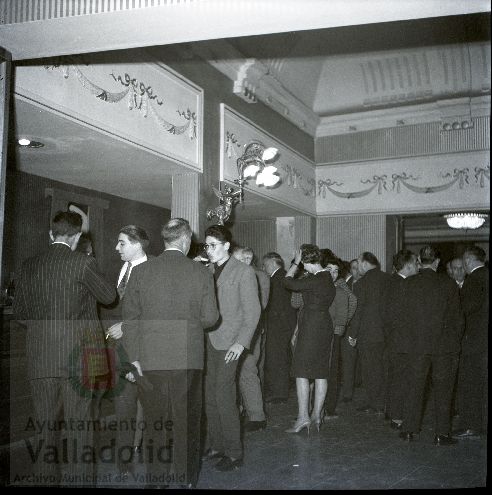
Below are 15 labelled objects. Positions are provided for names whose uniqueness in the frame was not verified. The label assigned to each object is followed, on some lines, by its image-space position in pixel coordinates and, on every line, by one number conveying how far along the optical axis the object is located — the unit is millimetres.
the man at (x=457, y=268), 6051
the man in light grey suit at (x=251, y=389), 4848
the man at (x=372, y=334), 5668
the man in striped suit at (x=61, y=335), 3096
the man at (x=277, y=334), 6164
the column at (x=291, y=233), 8883
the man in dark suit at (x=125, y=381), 3645
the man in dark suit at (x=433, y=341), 4496
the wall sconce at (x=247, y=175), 6121
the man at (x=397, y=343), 4680
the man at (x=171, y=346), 3160
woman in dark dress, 4668
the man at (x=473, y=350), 4584
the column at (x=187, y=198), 5793
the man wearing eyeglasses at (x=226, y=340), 3750
